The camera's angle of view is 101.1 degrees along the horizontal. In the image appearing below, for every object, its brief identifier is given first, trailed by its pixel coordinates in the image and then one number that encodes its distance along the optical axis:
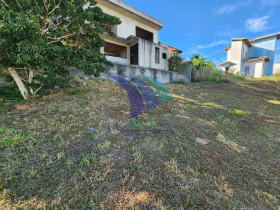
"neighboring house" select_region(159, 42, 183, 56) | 14.04
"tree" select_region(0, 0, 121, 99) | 2.23
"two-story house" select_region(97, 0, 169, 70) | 7.75
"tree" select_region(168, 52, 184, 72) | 9.21
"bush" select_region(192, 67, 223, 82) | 9.02
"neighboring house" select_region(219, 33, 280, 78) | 13.28
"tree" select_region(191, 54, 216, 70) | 11.05
